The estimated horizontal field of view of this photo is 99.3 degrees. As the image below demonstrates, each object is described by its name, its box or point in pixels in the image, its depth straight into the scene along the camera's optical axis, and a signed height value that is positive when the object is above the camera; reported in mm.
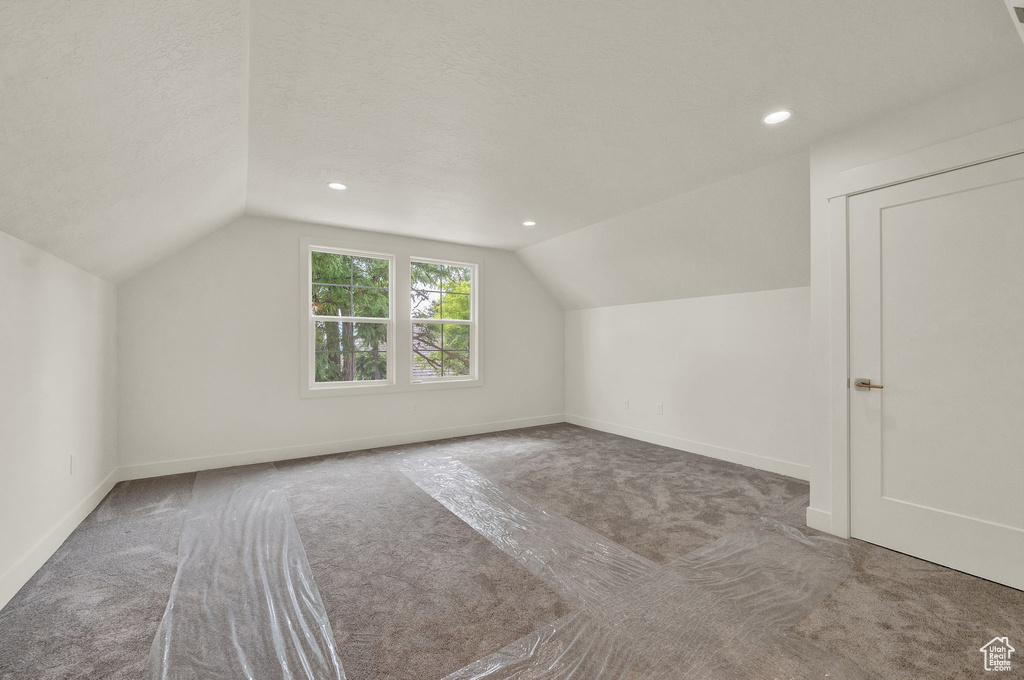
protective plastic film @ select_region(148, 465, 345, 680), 1586 -1174
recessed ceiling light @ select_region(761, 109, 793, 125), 2391 +1246
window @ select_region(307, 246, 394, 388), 4715 +258
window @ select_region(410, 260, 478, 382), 5344 +250
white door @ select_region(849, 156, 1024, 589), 2104 -155
